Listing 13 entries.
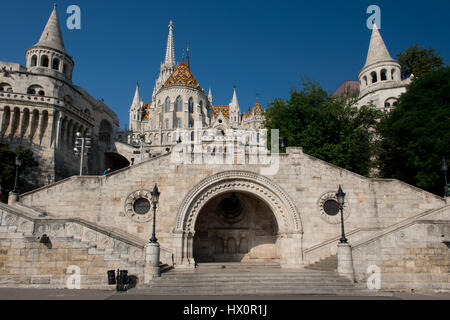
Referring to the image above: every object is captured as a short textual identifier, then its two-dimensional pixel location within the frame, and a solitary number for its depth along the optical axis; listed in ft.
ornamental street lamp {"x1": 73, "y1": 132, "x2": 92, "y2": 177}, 69.46
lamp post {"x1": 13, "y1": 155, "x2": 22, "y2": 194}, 51.11
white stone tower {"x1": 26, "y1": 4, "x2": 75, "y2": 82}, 127.54
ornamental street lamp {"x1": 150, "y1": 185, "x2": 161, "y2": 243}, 40.91
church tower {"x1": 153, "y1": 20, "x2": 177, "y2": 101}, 309.63
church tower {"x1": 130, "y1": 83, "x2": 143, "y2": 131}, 270.79
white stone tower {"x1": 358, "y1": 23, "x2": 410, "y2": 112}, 124.47
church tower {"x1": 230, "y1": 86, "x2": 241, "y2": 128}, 264.72
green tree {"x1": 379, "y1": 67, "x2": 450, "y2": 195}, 60.85
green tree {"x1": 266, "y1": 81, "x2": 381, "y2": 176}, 72.59
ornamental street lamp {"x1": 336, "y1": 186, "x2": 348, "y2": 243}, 41.01
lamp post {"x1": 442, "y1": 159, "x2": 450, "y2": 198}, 50.83
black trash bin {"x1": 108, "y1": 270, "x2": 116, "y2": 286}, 38.47
